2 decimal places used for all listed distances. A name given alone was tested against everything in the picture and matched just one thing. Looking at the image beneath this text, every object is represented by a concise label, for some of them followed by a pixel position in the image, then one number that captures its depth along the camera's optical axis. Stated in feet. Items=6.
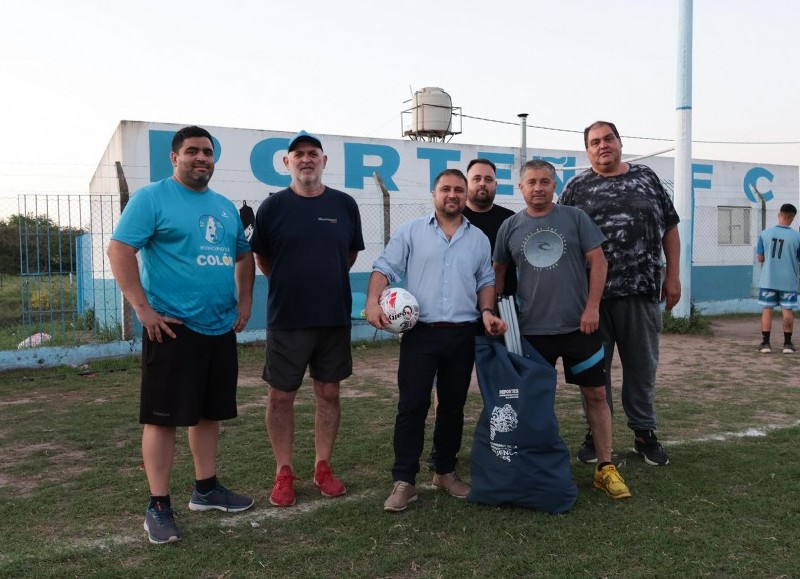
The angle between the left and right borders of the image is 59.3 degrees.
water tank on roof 57.58
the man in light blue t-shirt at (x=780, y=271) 29.73
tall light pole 36.83
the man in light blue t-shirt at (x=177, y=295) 10.77
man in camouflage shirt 13.76
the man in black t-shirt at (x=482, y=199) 14.26
